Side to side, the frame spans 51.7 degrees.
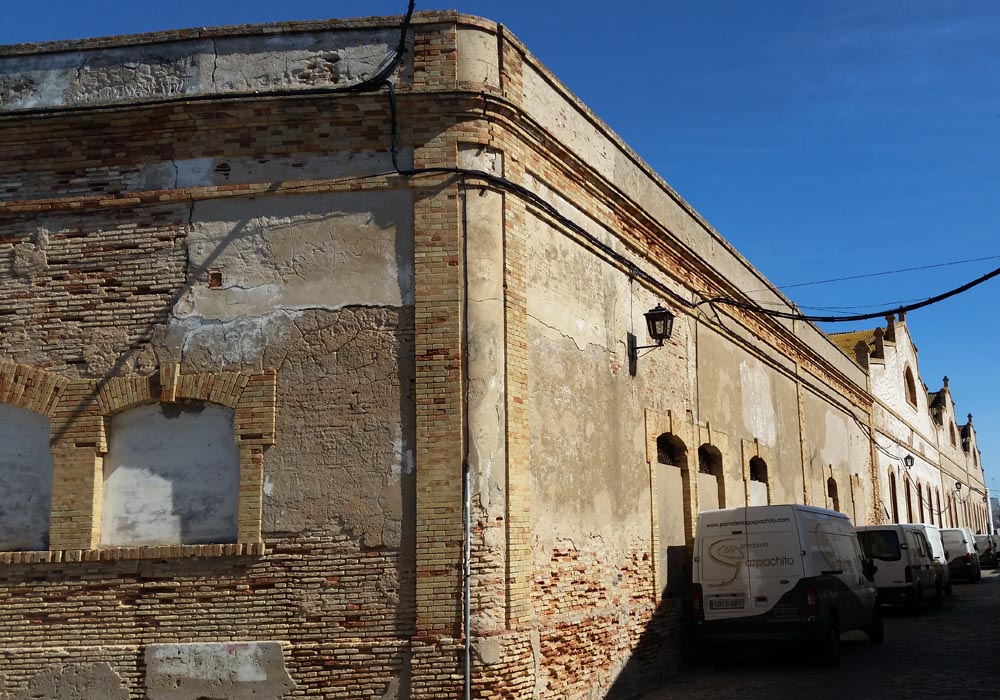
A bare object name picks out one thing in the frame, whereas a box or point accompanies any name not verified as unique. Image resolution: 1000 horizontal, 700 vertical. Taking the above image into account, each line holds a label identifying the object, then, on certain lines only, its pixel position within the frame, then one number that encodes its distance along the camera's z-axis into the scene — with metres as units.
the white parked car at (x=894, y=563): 21.27
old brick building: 9.88
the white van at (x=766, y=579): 13.01
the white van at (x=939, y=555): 23.95
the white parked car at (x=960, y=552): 31.98
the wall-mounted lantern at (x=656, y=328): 13.71
